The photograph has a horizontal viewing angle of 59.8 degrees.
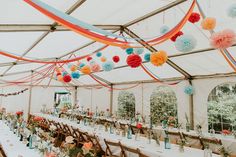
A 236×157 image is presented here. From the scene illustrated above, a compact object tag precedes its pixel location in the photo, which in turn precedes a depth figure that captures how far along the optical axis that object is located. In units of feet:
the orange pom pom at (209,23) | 9.87
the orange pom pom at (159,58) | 12.07
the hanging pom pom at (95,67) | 18.66
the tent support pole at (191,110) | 24.85
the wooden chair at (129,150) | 10.72
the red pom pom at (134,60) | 13.28
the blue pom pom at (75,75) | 20.96
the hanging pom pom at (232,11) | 9.01
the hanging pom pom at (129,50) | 16.74
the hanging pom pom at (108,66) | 16.72
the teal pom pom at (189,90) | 23.45
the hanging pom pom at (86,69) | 18.14
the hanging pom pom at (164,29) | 13.12
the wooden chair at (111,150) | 12.85
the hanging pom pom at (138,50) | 16.28
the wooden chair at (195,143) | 14.74
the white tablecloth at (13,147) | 10.38
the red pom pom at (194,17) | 11.21
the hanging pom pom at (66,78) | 21.41
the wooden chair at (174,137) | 15.75
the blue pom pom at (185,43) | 10.28
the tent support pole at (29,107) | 41.97
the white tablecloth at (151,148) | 11.37
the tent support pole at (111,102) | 38.50
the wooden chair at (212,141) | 12.90
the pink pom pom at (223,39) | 8.72
